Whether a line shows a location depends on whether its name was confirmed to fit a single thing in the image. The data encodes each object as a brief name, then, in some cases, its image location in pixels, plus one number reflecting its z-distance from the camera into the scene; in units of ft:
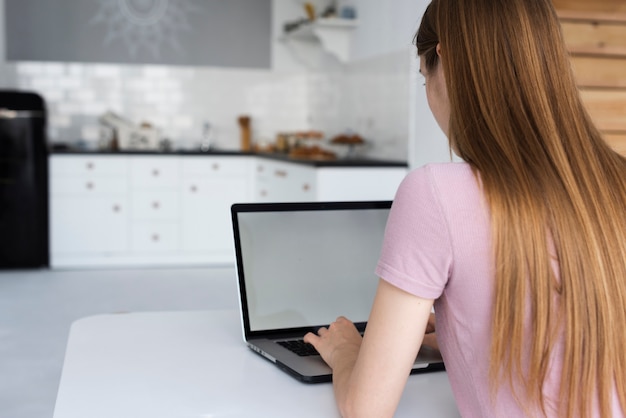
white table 3.45
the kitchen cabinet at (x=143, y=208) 18.83
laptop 4.56
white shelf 18.38
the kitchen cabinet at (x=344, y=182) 14.57
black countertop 14.64
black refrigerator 18.19
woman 2.94
